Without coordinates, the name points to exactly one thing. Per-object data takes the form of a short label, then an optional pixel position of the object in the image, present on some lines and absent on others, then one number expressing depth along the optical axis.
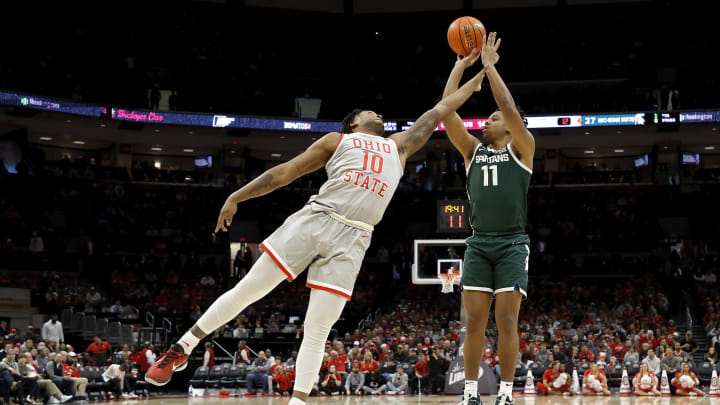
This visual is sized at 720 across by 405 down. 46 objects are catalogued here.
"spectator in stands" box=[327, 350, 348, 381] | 20.08
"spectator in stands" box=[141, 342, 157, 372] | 20.61
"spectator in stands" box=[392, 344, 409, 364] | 21.22
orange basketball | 6.99
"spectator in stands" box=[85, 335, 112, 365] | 20.66
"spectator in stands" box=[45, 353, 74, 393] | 16.41
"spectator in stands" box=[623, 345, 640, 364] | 20.11
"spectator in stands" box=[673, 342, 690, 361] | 19.42
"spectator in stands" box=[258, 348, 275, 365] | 20.56
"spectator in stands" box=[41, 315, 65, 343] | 21.72
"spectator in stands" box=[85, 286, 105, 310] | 26.16
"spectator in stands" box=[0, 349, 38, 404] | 15.04
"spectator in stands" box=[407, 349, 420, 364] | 20.93
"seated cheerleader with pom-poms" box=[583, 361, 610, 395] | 18.44
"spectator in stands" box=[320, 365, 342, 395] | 19.67
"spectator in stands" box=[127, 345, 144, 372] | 20.62
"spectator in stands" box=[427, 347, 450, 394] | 19.53
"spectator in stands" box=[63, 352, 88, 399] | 16.81
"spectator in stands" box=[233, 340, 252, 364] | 21.66
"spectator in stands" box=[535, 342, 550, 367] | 20.52
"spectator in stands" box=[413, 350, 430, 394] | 19.69
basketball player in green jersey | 6.19
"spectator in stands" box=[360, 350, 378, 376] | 20.28
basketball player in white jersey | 5.27
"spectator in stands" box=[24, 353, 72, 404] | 16.00
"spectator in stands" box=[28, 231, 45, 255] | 27.73
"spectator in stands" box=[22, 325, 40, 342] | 19.48
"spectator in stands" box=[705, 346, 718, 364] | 20.69
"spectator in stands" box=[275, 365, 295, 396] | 19.48
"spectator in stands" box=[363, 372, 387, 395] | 19.75
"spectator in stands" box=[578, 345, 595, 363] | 20.42
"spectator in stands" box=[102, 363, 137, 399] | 18.14
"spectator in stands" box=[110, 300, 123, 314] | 26.00
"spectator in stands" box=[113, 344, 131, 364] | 19.56
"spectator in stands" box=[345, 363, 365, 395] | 19.89
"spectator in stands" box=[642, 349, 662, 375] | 19.14
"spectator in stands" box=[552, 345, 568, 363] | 19.66
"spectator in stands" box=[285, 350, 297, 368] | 20.51
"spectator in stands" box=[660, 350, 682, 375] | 19.09
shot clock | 18.55
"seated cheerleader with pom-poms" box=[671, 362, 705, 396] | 18.17
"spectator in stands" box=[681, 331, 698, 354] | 20.64
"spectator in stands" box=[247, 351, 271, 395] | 20.11
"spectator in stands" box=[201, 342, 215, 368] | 21.70
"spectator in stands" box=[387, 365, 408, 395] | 19.66
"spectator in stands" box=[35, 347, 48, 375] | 16.78
